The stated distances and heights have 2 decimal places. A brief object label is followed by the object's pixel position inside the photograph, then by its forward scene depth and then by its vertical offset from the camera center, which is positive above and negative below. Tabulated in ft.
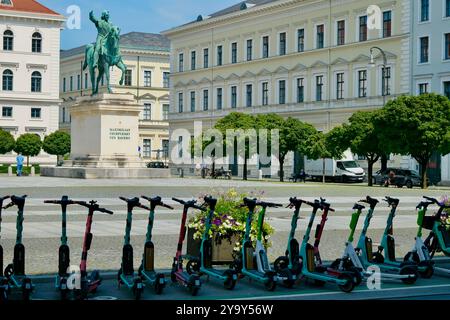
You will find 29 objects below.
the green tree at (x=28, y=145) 256.32 +4.41
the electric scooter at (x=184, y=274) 33.58 -4.77
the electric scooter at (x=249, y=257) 35.35 -4.24
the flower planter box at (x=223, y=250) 40.01 -4.32
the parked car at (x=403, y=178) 175.71 -3.62
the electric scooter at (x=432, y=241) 41.29 -4.24
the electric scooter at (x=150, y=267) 33.60 -4.53
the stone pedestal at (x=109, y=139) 152.97 +3.89
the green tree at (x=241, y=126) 203.21 +8.37
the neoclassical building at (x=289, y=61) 212.02 +29.04
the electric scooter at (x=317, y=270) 35.09 -4.78
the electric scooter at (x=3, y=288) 30.68 -4.75
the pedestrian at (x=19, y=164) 186.70 -1.07
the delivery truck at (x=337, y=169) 205.40 -2.14
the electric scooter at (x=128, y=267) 32.78 -4.45
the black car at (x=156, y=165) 270.16 -1.67
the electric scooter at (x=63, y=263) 32.09 -4.13
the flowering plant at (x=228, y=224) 39.83 -3.06
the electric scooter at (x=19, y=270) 30.91 -4.39
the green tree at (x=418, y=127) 157.89 +6.59
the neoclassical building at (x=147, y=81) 352.28 +34.59
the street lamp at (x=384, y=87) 186.37 +18.01
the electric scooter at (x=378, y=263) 37.88 -4.83
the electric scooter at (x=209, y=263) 35.19 -4.53
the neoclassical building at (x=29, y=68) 302.66 +33.75
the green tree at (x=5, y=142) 252.85 +5.20
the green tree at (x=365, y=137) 171.83 +4.98
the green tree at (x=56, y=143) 261.85 +5.03
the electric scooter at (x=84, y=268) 31.89 -4.23
